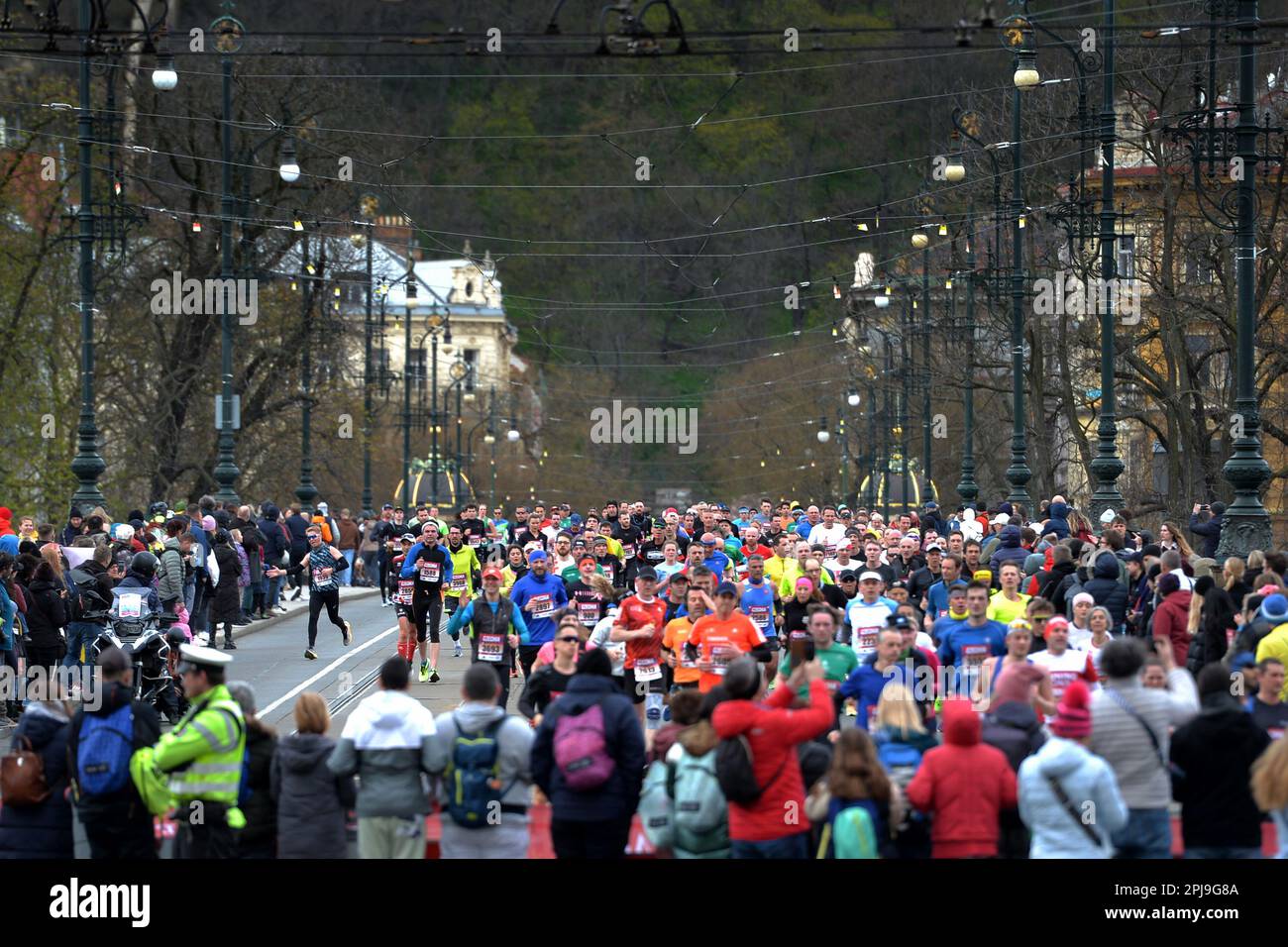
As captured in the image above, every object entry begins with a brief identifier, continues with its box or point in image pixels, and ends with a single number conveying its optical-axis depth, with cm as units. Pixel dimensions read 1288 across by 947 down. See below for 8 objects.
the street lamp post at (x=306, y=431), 4638
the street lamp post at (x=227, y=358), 3528
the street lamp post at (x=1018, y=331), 3597
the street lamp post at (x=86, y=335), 2895
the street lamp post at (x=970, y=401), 4488
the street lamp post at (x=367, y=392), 5071
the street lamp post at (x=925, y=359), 4959
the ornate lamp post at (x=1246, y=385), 2253
